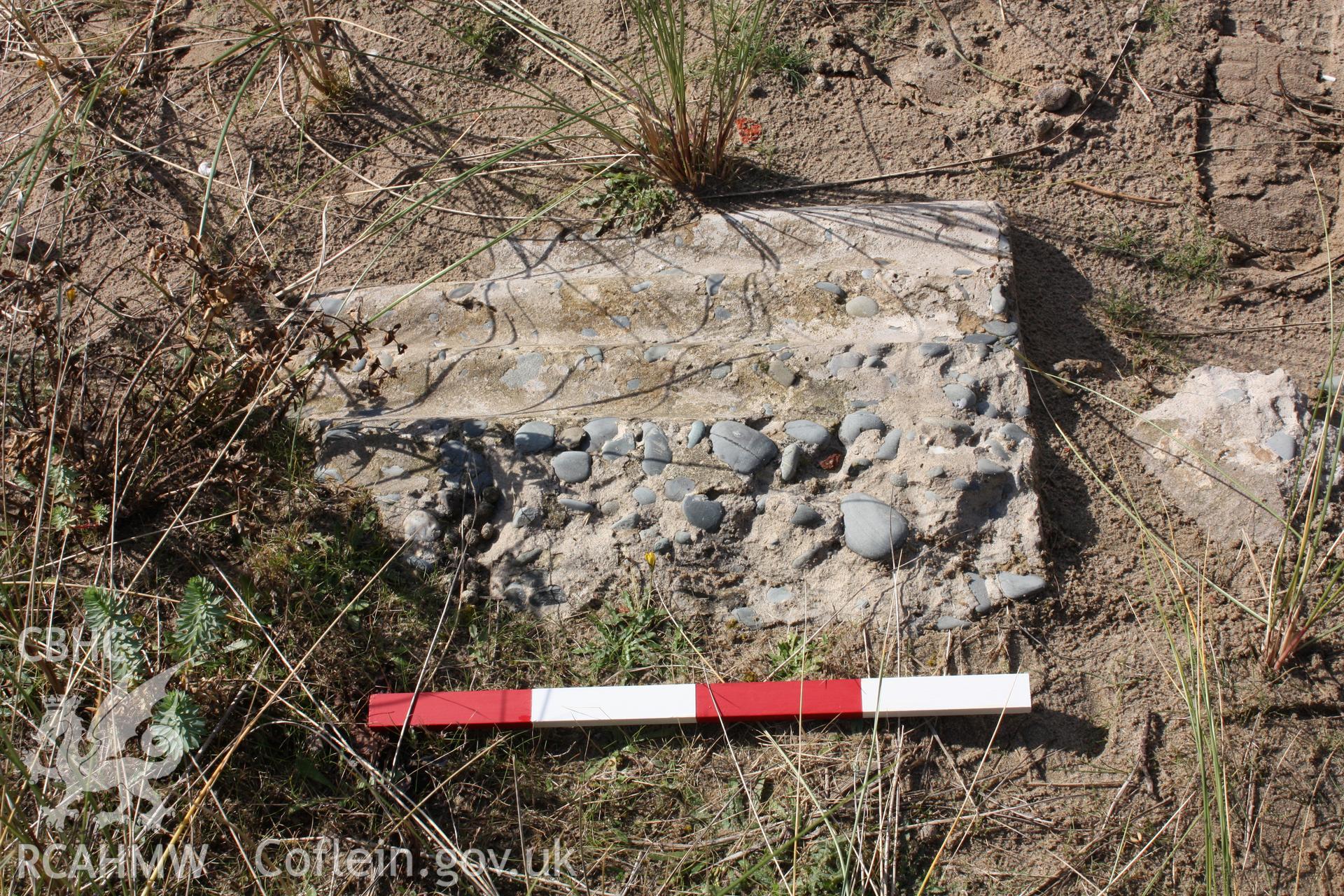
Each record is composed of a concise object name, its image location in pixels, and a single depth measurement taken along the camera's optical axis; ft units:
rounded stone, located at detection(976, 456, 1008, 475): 3.50
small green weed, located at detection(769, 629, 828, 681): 3.38
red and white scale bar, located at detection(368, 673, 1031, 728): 3.26
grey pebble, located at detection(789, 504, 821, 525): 3.51
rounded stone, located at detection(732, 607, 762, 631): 3.46
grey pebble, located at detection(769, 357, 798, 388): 3.73
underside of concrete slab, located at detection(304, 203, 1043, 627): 3.49
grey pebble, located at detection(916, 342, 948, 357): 3.71
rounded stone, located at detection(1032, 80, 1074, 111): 4.21
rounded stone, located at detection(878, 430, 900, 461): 3.57
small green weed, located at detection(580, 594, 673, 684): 3.42
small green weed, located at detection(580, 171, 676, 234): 4.21
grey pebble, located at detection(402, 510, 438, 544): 3.59
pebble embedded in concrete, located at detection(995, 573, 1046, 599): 3.40
